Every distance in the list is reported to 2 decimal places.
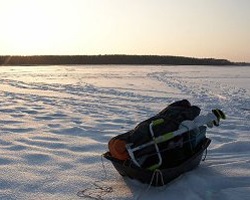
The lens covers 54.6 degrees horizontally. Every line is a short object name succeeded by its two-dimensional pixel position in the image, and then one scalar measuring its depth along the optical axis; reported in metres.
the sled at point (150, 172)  2.34
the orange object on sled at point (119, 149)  2.41
